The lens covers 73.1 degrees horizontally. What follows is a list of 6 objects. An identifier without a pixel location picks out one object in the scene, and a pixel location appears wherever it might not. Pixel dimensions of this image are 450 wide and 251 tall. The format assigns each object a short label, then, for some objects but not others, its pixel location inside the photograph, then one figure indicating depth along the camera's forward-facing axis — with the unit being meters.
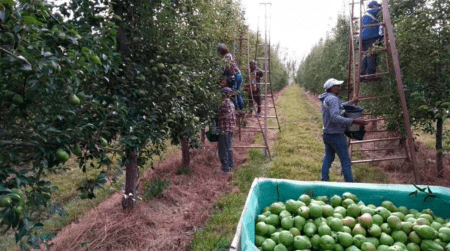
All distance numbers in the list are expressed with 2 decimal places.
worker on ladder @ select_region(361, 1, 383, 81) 5.54
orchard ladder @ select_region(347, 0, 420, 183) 4.19
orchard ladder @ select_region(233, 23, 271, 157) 9.39
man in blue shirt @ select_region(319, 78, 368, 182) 4.48
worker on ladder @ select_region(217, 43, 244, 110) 6.42
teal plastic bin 2.61
